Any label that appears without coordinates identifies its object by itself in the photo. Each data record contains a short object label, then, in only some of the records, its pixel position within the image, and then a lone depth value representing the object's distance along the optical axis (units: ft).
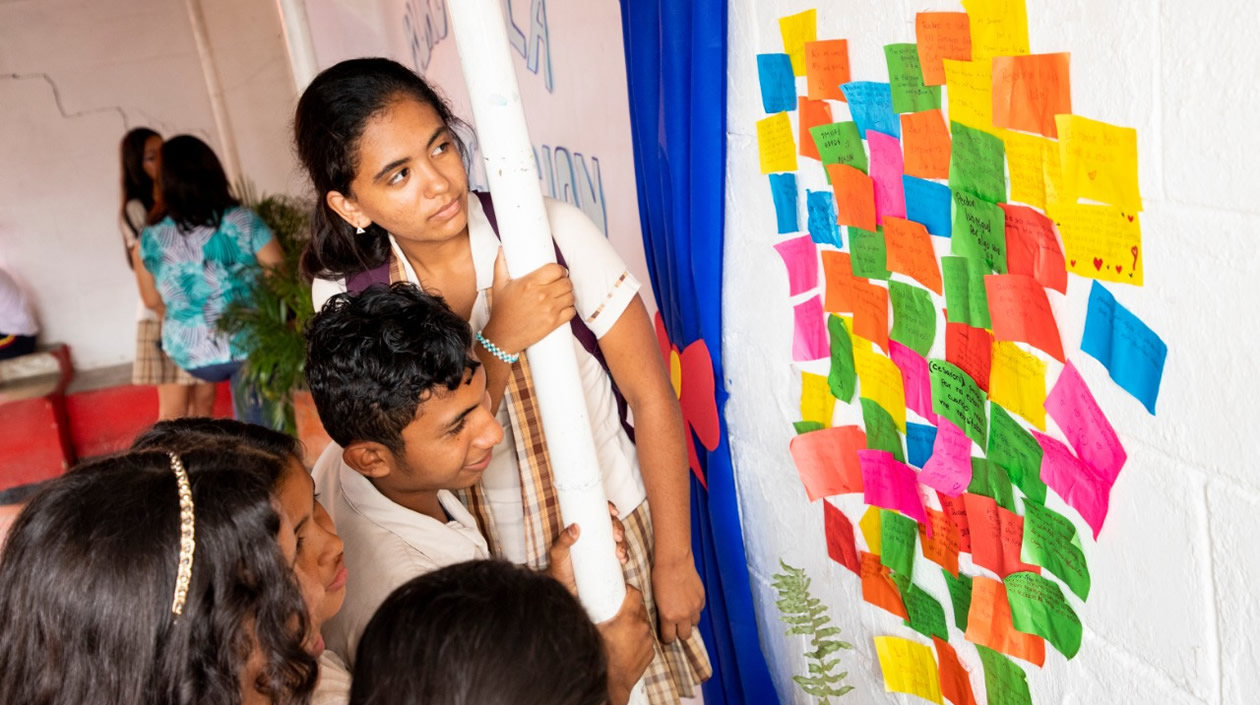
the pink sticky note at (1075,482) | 3.85
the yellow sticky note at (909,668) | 5.13
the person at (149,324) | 13.89
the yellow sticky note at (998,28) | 3.63
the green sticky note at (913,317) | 4.47
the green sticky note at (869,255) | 4.66
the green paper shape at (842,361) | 5.12
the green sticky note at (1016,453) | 4.08
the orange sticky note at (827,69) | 4.58
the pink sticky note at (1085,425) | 3.75
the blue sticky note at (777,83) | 4.99
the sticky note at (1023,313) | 3.85
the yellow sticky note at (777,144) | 5.11
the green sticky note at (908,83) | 4.10
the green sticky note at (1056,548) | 4.04
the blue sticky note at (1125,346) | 3.50
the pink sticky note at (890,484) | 4.88
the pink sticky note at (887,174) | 4.41
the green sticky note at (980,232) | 3.96
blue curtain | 5.32
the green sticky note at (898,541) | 4.99
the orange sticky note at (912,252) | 4.37
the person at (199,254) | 12.98
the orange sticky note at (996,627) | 4.42
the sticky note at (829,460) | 5.27
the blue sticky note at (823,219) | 4.96
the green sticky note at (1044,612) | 4.18
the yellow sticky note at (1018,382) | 3.99
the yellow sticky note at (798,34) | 4.75
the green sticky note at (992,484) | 4.26
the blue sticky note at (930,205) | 4.22
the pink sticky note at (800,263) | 5.20
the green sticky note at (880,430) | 4.91
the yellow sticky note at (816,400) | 5.41
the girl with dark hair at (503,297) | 4.75
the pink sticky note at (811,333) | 5.29
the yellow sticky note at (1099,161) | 3.39
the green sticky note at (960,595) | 4.68
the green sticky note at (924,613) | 4.94
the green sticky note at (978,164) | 3.87
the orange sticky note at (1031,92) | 3.56
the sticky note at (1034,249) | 3.74
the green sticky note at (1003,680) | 4.52
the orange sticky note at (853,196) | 4.64
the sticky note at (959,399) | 4.32
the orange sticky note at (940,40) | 3.85
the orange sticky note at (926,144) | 4.11
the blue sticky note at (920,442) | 4.66
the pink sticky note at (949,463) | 4.47
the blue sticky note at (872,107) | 4.36
